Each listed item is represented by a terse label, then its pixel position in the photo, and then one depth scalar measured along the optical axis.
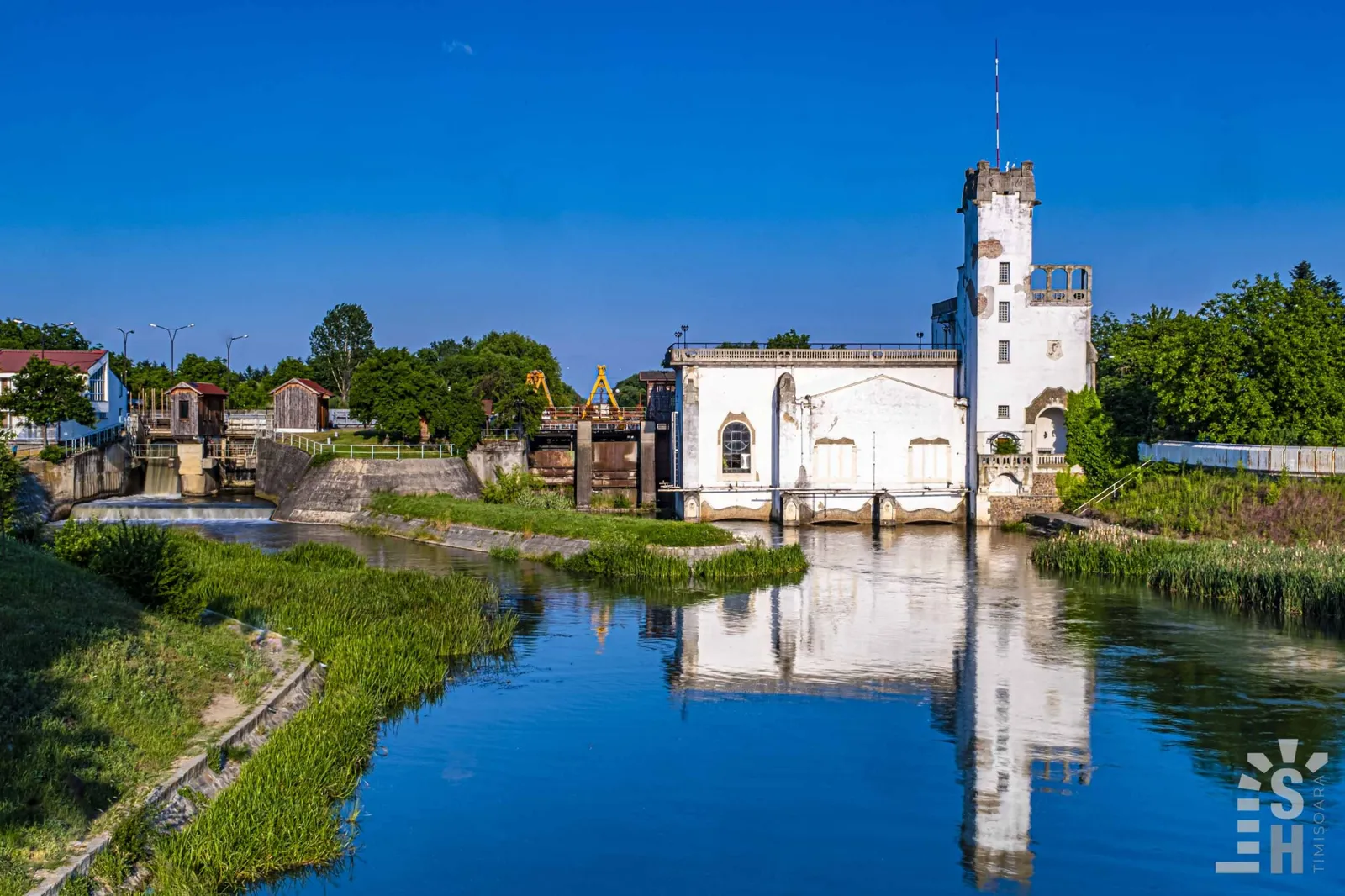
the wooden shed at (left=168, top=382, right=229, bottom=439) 74.69
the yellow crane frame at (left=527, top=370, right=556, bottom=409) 90.88
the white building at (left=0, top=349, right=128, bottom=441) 63.22
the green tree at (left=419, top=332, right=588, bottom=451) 64.19
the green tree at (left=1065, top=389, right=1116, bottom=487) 50.22
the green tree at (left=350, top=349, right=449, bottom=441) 65.12
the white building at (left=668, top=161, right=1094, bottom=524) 52.09
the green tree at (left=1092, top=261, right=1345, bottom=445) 44.25
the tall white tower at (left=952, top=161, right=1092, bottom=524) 52.06
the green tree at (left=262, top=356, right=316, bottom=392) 111.62
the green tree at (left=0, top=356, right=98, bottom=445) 60.28
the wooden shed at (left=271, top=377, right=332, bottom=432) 81.56
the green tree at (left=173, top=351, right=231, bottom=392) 98.88
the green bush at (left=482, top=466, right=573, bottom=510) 54.91
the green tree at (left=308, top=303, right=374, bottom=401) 133.00
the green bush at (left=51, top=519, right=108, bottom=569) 24.11
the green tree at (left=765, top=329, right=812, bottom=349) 100.09
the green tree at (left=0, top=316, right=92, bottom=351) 92.81
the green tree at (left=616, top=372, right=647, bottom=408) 147.00
